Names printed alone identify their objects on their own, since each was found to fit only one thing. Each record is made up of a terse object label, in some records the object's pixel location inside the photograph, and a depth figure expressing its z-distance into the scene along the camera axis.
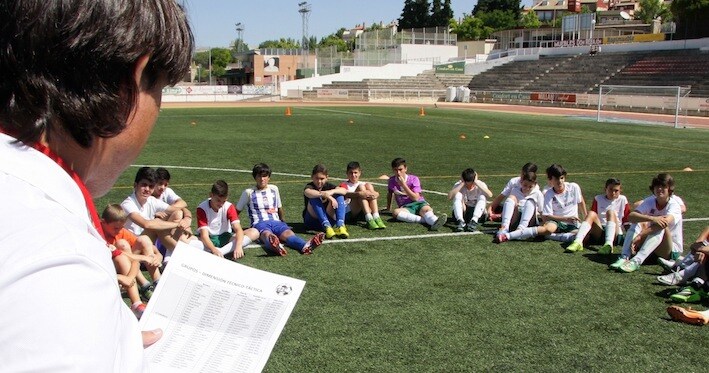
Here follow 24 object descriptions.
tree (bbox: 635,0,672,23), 99.84
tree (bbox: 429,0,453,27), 116.38
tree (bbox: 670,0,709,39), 52.41
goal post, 37.31
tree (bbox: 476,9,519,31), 113.12
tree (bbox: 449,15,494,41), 110.19
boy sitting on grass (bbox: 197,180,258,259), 7.96
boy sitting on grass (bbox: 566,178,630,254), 8.10
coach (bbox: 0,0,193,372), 0.70
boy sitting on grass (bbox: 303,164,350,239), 8.91
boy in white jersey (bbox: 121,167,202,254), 7.45
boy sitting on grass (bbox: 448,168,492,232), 9.46
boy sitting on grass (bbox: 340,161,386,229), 9.25
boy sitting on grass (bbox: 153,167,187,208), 8.14
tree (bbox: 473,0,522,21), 117.31
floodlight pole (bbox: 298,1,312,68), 91.34
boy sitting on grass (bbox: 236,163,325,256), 7.80
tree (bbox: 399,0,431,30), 116.81
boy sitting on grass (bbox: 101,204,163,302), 6.41
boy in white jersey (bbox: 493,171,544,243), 8.61
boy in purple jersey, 9.31
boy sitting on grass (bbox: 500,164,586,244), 8.84
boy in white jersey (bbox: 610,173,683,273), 7.42
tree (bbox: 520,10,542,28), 114.69
